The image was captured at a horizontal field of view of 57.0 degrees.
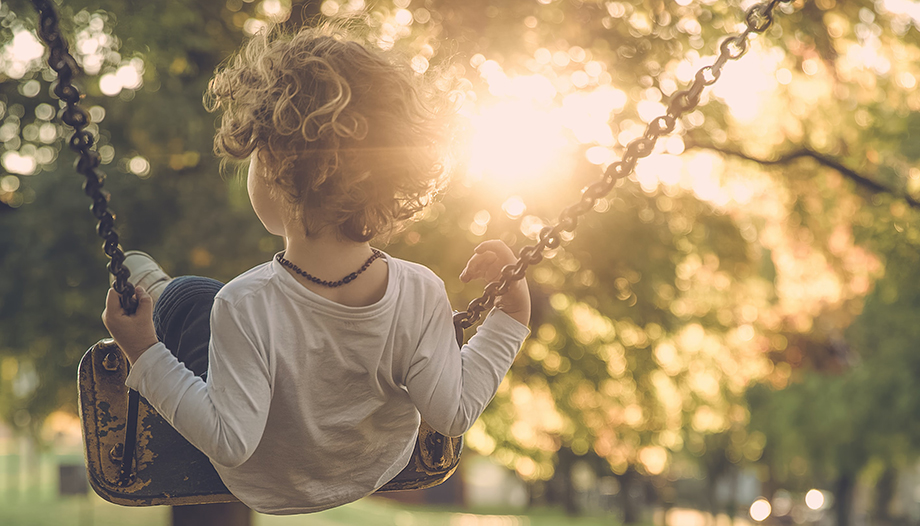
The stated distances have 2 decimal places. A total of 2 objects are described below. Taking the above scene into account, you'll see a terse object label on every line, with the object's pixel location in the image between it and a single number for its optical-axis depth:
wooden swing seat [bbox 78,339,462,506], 1.93
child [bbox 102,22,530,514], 1.57
